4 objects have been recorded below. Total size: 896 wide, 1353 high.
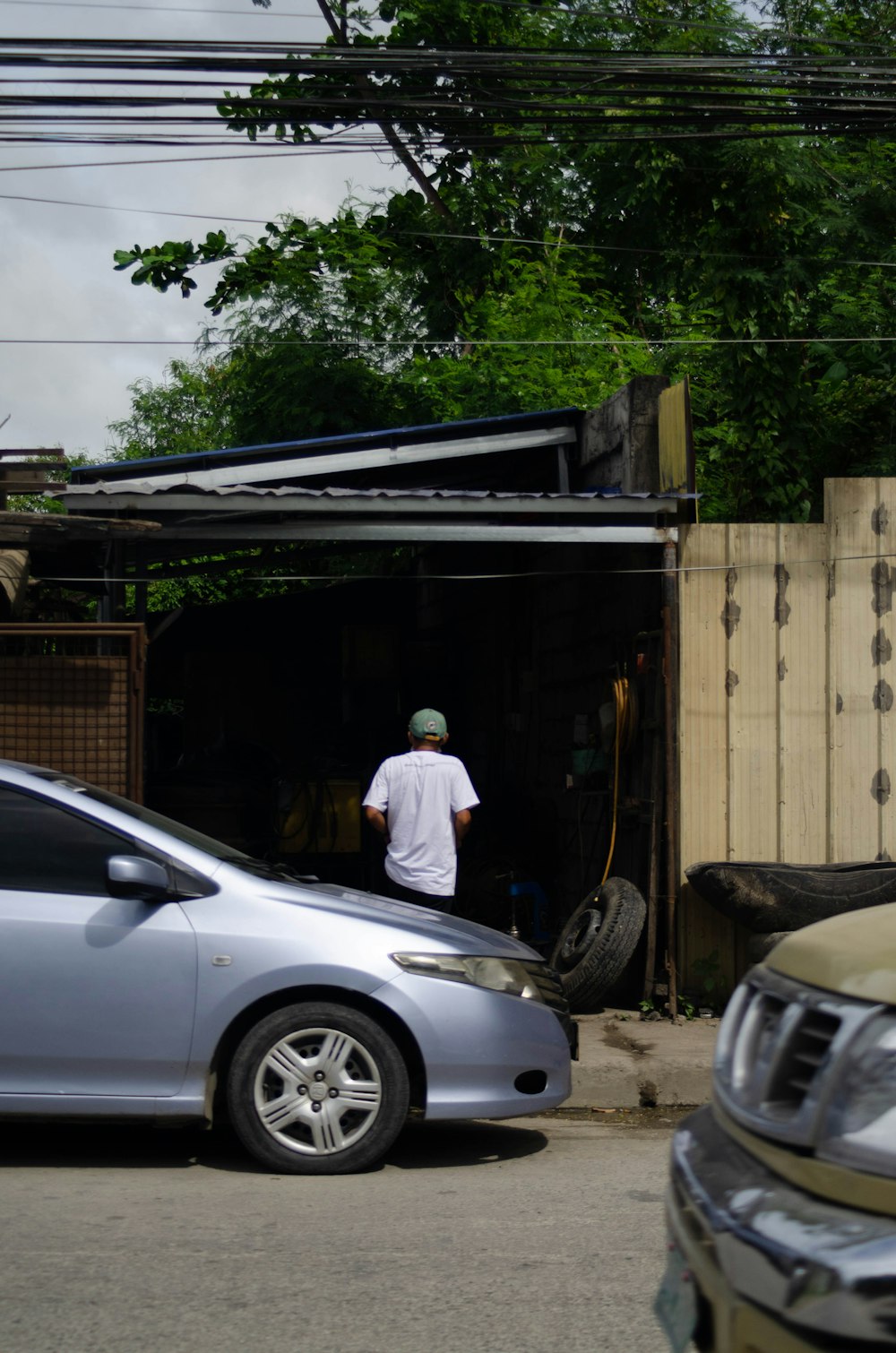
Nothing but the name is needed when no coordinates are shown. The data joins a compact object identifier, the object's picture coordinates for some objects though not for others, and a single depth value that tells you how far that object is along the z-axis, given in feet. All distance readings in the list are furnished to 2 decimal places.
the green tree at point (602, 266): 49.60
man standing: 26.71
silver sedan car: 18.39
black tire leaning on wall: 28.68
